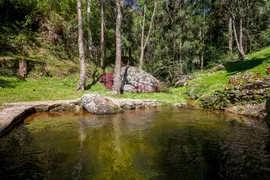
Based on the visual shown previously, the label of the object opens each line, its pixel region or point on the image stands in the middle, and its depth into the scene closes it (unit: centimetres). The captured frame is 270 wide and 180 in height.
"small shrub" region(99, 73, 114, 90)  1432
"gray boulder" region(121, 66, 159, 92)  1400
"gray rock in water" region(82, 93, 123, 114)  811
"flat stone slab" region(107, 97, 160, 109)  936
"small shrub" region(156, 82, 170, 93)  1445
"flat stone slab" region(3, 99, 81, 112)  768
